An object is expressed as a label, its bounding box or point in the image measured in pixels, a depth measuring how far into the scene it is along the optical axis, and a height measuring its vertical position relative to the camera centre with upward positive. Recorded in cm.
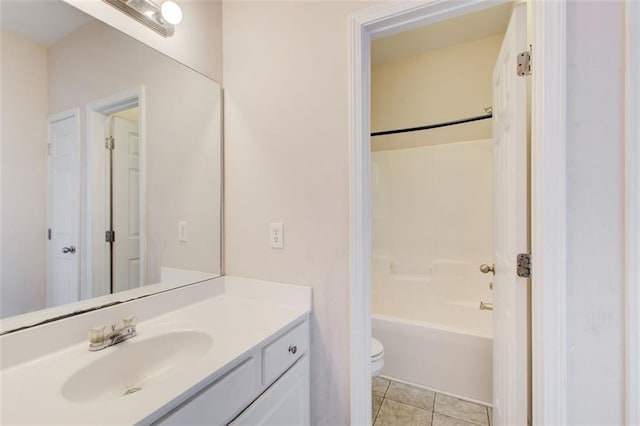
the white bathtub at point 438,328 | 174 -87
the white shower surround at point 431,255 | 187 -38
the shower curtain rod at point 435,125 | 207 +72
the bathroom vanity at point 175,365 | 62 -44
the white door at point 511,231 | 97 -8
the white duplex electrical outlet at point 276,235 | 127 -11
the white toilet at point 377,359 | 162 -88
